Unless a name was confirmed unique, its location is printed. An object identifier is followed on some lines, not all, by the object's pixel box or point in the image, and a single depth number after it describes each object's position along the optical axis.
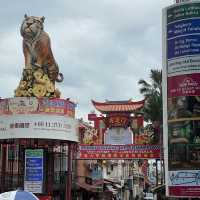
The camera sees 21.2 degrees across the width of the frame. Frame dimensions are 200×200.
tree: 40.97
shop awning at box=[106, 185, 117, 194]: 57.99
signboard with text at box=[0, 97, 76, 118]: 29.66
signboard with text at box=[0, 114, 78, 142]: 29.34
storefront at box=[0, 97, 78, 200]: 29.42
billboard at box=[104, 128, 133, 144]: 35.72
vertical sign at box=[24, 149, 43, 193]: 29.52
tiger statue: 31.55
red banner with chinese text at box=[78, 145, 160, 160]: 34.03
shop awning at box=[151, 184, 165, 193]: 37.44
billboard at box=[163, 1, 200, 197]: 26.80
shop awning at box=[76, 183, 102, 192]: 41.34
